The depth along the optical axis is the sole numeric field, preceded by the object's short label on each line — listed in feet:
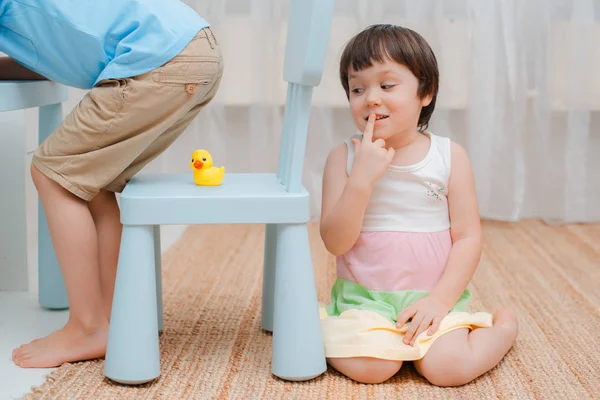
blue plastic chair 7.18
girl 7.39
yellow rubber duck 7.60
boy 7.41
